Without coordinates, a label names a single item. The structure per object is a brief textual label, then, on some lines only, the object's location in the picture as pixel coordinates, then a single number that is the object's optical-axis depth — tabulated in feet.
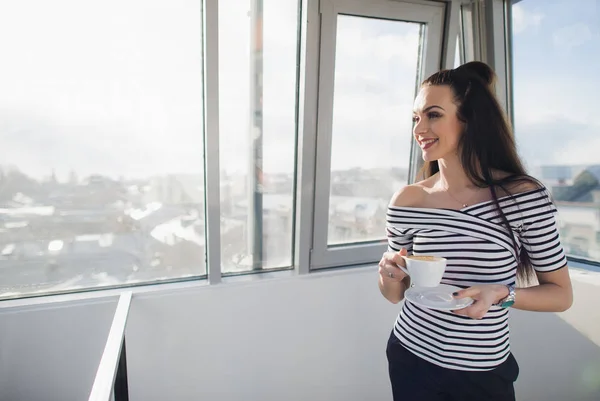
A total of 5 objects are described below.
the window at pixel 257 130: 5.61
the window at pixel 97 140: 4.79
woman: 3.05
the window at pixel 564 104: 5.98
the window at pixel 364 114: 5.95
